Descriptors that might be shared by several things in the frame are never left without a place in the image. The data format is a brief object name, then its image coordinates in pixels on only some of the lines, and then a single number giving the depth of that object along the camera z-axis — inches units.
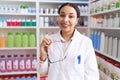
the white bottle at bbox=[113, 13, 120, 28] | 74.3
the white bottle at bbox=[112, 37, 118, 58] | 76.4
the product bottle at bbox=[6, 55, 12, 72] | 114.3
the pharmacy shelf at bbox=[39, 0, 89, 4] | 113.3
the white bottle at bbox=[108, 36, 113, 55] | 81.1
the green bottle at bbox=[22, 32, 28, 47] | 113.5
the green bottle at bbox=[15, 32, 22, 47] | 112.9
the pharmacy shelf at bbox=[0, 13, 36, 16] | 110.7
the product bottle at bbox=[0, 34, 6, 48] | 111.9
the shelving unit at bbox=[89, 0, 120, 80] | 76.0
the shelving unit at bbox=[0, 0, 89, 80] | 112.0
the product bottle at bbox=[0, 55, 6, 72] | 113.6
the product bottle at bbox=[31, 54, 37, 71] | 118.2
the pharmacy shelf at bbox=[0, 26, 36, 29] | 110.4
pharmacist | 44.8
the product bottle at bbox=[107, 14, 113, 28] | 81.0
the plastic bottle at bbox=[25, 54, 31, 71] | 117.3
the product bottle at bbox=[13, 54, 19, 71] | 115.5
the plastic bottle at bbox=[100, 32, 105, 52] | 90.6
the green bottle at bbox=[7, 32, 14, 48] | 112.1
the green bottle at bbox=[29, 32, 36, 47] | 114.4
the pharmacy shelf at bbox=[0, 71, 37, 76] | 114.1
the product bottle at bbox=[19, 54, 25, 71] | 116.3
